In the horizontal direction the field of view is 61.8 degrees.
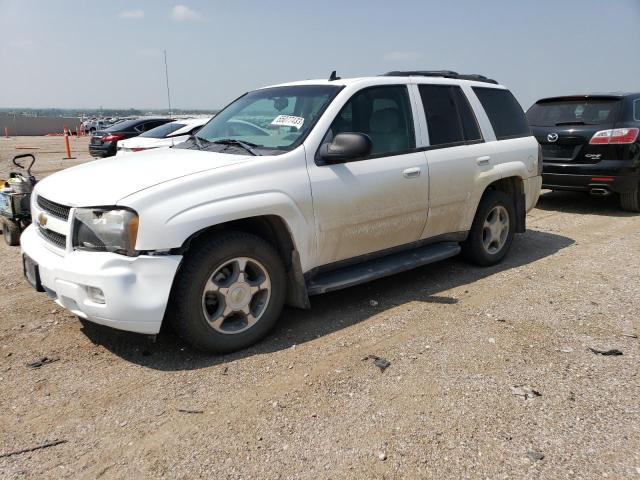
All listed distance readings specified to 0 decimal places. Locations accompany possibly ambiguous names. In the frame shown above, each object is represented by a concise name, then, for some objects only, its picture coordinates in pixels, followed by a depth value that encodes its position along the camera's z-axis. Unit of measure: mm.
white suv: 3158
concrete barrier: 45500
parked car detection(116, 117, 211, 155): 10469
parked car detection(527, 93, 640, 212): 7723
